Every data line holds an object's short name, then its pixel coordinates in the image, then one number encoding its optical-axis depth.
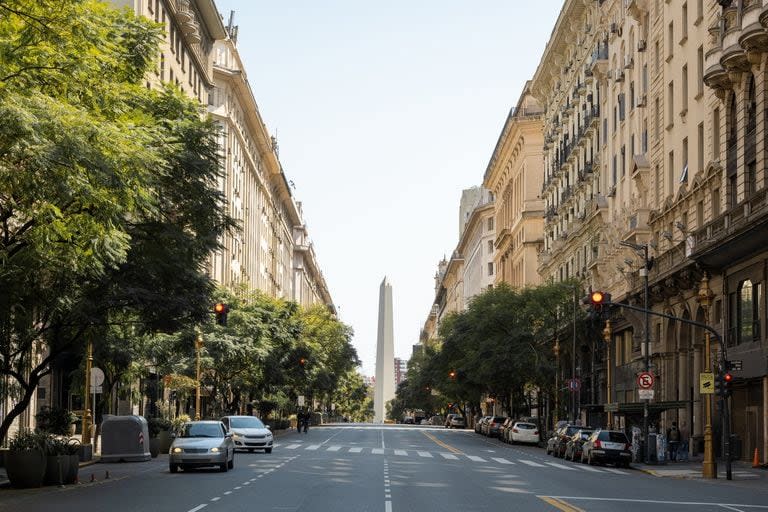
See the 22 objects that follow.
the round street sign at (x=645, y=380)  48.28
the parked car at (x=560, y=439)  56.09
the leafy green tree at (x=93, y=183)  20.97
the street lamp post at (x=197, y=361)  58.81
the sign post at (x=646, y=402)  50.66
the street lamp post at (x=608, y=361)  63.87
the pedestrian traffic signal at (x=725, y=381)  38.66
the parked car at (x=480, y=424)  95.16
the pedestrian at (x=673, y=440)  52.94
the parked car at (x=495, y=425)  86.91
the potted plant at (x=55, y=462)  30.22
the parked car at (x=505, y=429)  79.25
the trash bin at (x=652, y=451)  50.94
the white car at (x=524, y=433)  75.12
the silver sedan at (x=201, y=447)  36.88
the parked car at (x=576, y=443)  52.62
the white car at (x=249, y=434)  51.81
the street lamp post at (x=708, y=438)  40.00
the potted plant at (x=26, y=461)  29.38
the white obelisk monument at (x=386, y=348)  198.88
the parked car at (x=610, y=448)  48.56
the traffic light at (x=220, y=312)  37.46
